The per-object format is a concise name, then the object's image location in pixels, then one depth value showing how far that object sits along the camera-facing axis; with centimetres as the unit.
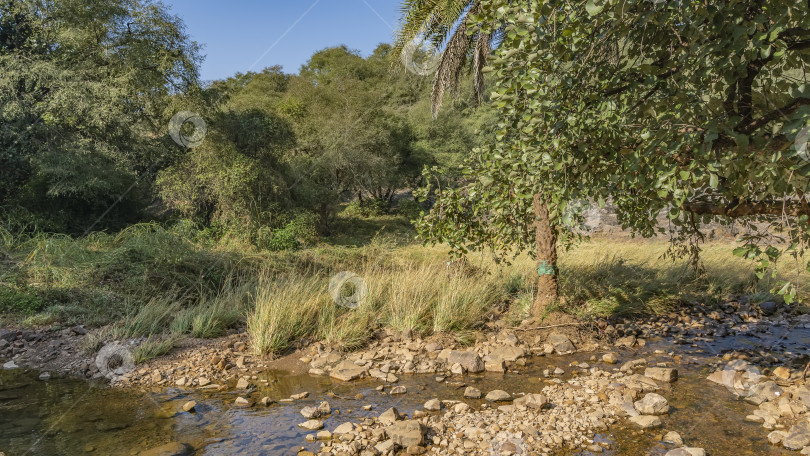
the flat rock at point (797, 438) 393
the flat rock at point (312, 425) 460
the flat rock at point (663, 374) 547
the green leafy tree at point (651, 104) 292
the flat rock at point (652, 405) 465
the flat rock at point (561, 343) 669
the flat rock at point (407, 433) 419
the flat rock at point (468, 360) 609
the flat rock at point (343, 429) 441
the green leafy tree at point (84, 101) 1303
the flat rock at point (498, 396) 516
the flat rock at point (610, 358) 625
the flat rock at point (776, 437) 408
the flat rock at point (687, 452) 382
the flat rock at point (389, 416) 461
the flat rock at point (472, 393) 525
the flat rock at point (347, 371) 598
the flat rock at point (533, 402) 481
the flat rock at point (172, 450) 418
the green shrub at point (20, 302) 807
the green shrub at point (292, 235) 1465
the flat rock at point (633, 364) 590
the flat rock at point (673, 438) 412
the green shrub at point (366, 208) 2445
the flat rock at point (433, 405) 495
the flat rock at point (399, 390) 548
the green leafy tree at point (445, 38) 937
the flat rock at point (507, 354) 640
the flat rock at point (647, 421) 441
